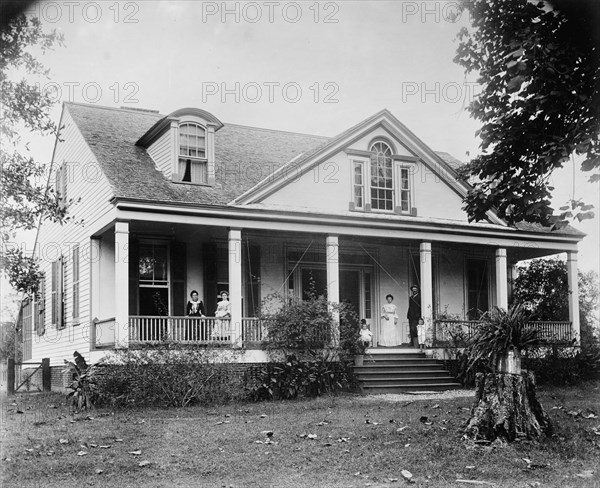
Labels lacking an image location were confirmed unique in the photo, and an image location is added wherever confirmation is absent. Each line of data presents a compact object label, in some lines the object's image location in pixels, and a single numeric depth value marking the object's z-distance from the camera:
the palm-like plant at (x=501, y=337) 9.73
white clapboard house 16.95
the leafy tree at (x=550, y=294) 22.34
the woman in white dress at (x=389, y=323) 19.95
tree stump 9.20
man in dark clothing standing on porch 19.31
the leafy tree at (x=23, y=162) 13.46
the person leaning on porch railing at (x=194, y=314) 16.61
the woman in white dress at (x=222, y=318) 16.72
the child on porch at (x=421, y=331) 18.97
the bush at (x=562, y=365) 18.53
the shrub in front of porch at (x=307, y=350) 15.96
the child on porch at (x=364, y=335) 18.02
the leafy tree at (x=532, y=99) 11.12
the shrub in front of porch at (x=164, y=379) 14.43
